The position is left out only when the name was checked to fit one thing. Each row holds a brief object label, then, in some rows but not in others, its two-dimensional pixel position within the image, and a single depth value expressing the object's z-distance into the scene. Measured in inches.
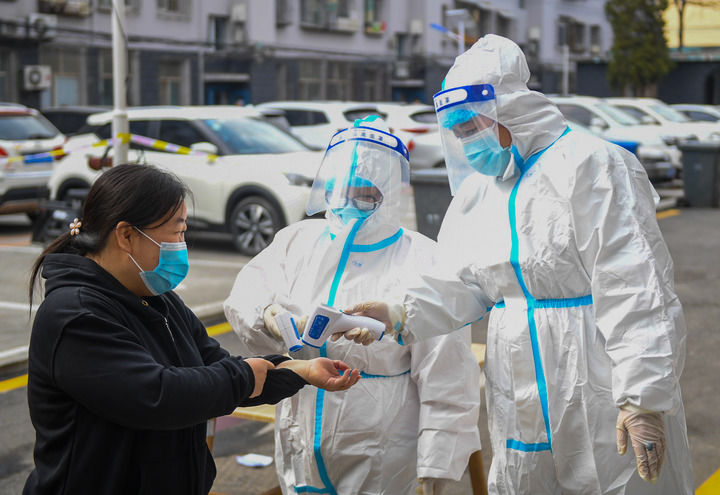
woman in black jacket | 87.2
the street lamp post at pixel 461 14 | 780.9
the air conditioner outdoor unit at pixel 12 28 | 948.6
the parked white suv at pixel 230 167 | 432.1
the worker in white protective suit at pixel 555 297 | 104.0
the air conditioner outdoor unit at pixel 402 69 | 1608.0
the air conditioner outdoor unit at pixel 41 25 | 974.4
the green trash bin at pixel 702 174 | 629.0
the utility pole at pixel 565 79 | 1615.9
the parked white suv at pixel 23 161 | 508.4
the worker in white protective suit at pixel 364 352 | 128.6
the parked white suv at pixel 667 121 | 787.4
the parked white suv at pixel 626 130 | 682.8
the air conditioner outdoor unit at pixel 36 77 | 979.9
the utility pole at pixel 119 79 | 341.7
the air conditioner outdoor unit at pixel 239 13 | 1256.8
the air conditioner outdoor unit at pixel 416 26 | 1611.7
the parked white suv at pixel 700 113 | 1004.6
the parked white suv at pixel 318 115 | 669.3
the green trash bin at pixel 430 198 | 391.5
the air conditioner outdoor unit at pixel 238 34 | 1273.4
